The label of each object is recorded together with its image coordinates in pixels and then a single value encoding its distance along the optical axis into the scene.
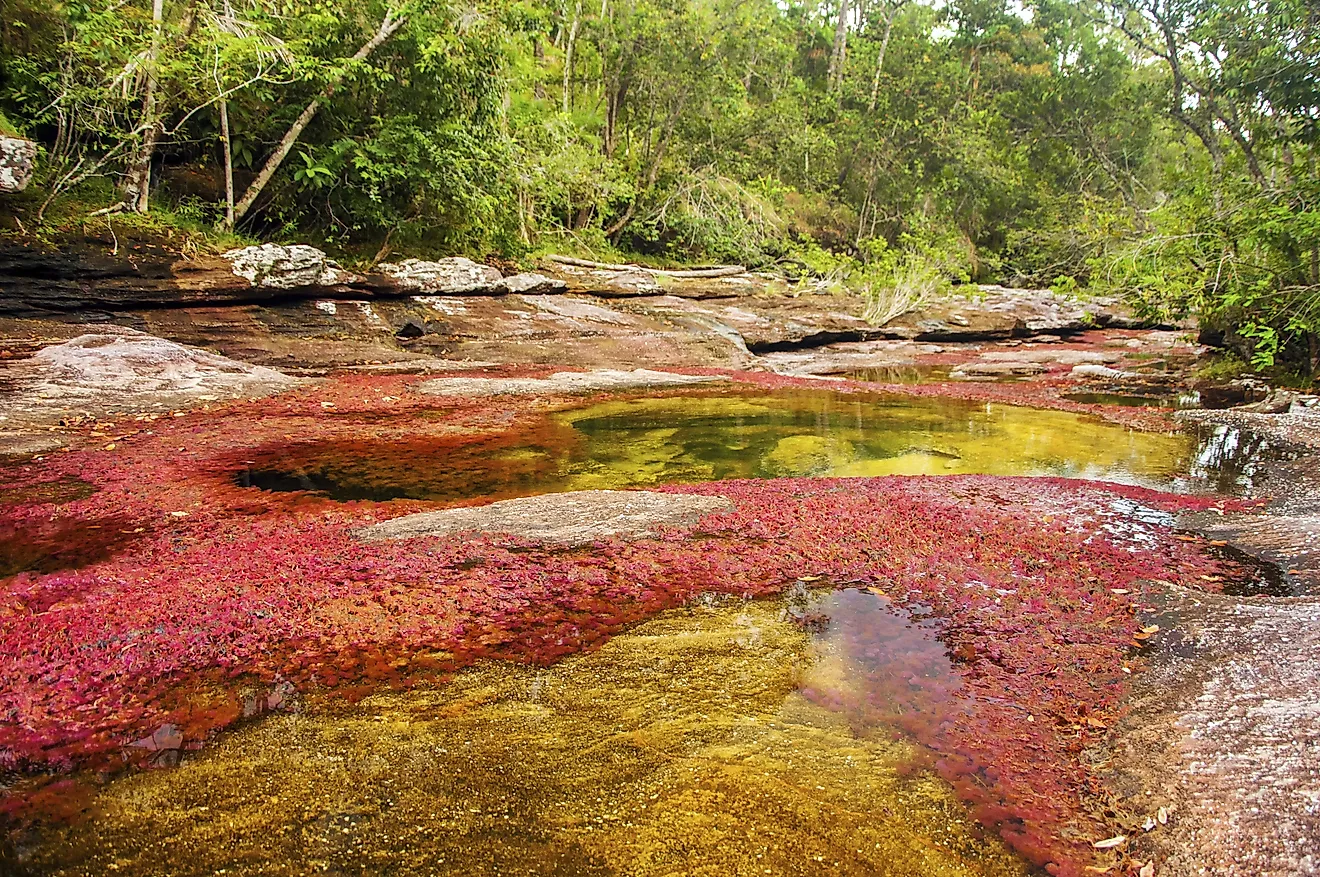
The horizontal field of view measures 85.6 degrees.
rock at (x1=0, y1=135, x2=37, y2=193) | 12.23
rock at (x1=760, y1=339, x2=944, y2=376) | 22.47
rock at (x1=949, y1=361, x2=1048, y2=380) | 21.45
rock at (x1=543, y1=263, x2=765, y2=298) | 23.72
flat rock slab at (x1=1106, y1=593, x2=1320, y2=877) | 2.70
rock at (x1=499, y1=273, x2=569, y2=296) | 21.45
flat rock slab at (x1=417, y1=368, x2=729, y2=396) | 14.30
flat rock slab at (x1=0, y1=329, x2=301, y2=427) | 10.34
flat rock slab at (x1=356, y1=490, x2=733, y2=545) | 6.30
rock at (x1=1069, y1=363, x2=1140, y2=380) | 19.94
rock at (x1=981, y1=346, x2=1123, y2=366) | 24.42
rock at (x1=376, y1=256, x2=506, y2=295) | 19.31
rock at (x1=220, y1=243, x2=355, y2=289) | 16.27
